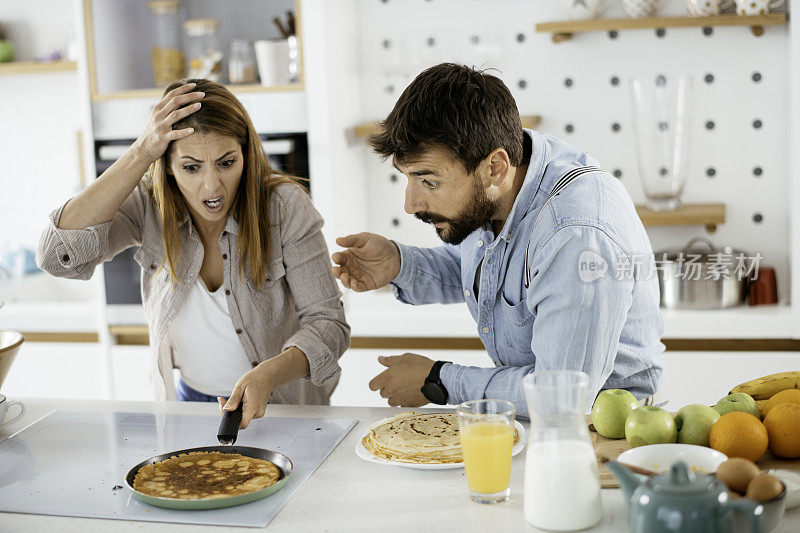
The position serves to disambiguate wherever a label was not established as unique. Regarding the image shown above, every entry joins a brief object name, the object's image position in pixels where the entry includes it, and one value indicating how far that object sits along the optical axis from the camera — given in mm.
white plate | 1395
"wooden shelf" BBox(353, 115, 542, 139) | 3182
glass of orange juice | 1258
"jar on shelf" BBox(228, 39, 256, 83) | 3203
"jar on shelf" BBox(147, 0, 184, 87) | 3283
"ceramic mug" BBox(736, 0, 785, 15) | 2934
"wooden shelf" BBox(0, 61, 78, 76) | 3449
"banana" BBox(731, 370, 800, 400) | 1465
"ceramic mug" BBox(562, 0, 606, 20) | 3066
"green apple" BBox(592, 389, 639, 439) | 1409
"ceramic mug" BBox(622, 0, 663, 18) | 3031
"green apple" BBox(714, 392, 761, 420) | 1388
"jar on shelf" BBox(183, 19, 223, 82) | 3248
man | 1523
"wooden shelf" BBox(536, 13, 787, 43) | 2930
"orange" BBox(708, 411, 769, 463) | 1276
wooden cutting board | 1306
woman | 1919
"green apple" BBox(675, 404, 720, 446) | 1341
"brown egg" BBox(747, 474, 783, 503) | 1074
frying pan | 1311
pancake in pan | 1353
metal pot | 2938
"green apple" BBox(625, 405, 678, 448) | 1331
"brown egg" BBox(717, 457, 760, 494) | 1120
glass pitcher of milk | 1163
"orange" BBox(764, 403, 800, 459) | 1304
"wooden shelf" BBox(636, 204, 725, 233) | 2986
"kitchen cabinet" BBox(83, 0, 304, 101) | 3229
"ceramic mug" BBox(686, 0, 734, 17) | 2959
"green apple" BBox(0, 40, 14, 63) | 3631
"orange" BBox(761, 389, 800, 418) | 1362
